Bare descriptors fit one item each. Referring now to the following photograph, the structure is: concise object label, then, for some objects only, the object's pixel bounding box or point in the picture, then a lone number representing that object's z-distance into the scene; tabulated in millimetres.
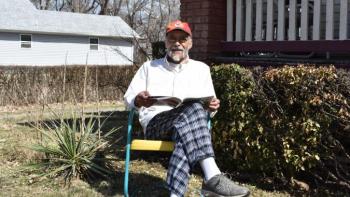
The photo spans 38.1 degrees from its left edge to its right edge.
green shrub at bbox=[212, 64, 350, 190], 4262
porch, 5715
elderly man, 3812
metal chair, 4023
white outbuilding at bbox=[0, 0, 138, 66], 28000
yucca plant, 5055
